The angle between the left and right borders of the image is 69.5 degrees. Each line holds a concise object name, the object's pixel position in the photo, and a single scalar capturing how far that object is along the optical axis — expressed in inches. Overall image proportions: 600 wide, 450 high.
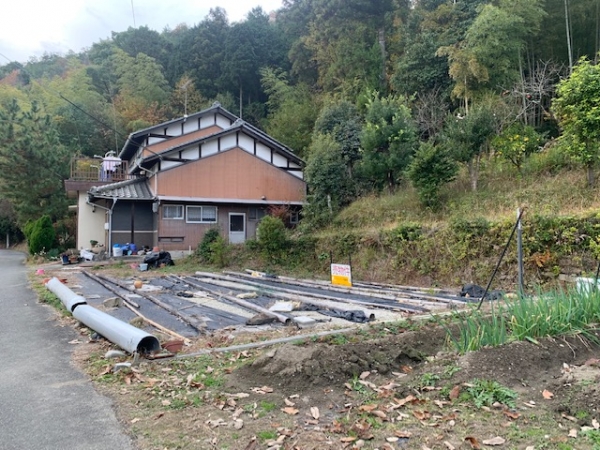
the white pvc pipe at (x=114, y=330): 169.9
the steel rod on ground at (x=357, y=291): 306.2
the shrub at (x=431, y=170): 455.2
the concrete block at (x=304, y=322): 221.9
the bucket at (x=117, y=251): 668.7
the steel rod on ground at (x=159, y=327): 205.1
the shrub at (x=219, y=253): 557.9
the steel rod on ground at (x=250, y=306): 232.8
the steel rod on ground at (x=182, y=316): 225.6
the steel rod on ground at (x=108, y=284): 305.5
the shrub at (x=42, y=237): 813.2
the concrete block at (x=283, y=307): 267.7
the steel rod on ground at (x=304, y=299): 268.5
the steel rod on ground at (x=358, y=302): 269.2
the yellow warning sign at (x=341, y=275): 385.0
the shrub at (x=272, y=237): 531.8
